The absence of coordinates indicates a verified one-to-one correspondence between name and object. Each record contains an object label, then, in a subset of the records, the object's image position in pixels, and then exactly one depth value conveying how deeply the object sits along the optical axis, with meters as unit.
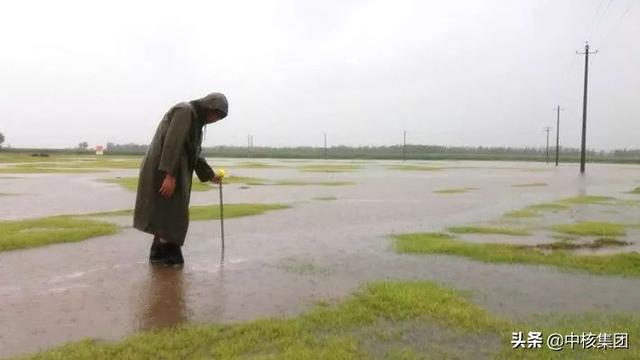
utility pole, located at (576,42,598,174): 42.16
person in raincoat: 7.04
